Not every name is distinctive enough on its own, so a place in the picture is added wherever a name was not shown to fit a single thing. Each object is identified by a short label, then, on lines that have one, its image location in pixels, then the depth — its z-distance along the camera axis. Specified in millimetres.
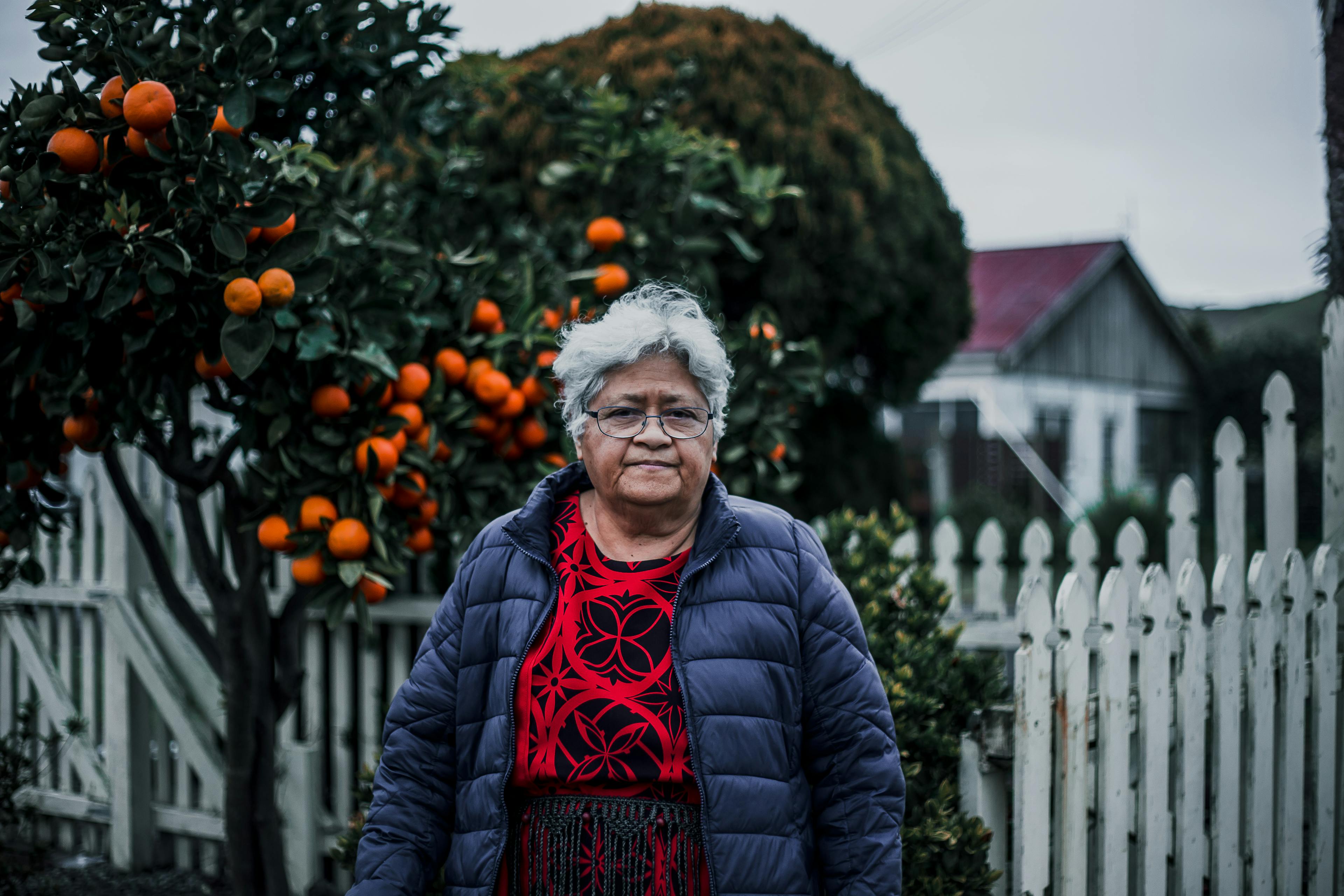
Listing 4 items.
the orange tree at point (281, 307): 2084
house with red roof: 15539
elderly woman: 1657
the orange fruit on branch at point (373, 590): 2389
